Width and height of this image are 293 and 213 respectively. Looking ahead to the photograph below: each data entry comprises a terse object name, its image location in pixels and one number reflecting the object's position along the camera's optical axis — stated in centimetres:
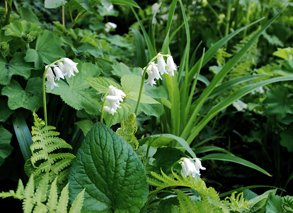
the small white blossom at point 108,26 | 225
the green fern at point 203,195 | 110
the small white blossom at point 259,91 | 214
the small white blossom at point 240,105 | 206
